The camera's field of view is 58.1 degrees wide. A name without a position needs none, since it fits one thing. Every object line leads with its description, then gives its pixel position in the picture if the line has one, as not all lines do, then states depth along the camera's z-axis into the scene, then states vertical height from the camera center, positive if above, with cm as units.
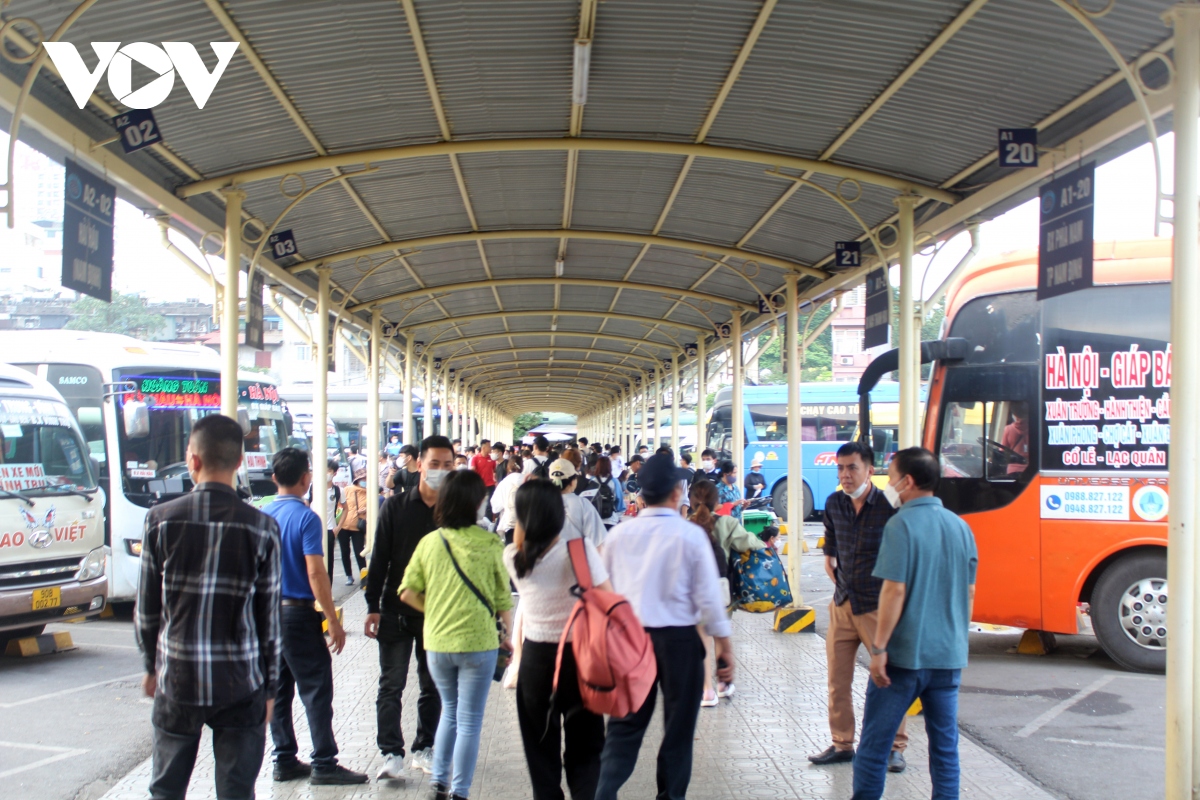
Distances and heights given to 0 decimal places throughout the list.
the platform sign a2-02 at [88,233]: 614 +111
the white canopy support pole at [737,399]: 1518 +40
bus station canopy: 588 +208
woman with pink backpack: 447 -92
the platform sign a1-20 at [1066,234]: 618 +114
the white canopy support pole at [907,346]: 826 +63
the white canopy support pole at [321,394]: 1160 +33
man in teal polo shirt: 446 -82
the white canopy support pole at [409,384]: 1783 +68
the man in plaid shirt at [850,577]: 550 -78
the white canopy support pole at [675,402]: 2252 +51
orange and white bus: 871 -15
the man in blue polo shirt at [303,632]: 525 -104
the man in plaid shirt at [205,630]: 350 -68
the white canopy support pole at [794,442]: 1144 -17
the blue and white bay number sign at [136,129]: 643 +175
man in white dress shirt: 444 -81
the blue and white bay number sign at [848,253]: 1004 +161
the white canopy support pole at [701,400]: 1911 +46
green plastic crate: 1105 -97
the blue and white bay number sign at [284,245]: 961 +159
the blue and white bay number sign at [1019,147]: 681 +177
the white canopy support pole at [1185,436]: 474 -4
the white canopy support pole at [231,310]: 838 +90
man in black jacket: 548 -99
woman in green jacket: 479 -81
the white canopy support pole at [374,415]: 1405 +12
